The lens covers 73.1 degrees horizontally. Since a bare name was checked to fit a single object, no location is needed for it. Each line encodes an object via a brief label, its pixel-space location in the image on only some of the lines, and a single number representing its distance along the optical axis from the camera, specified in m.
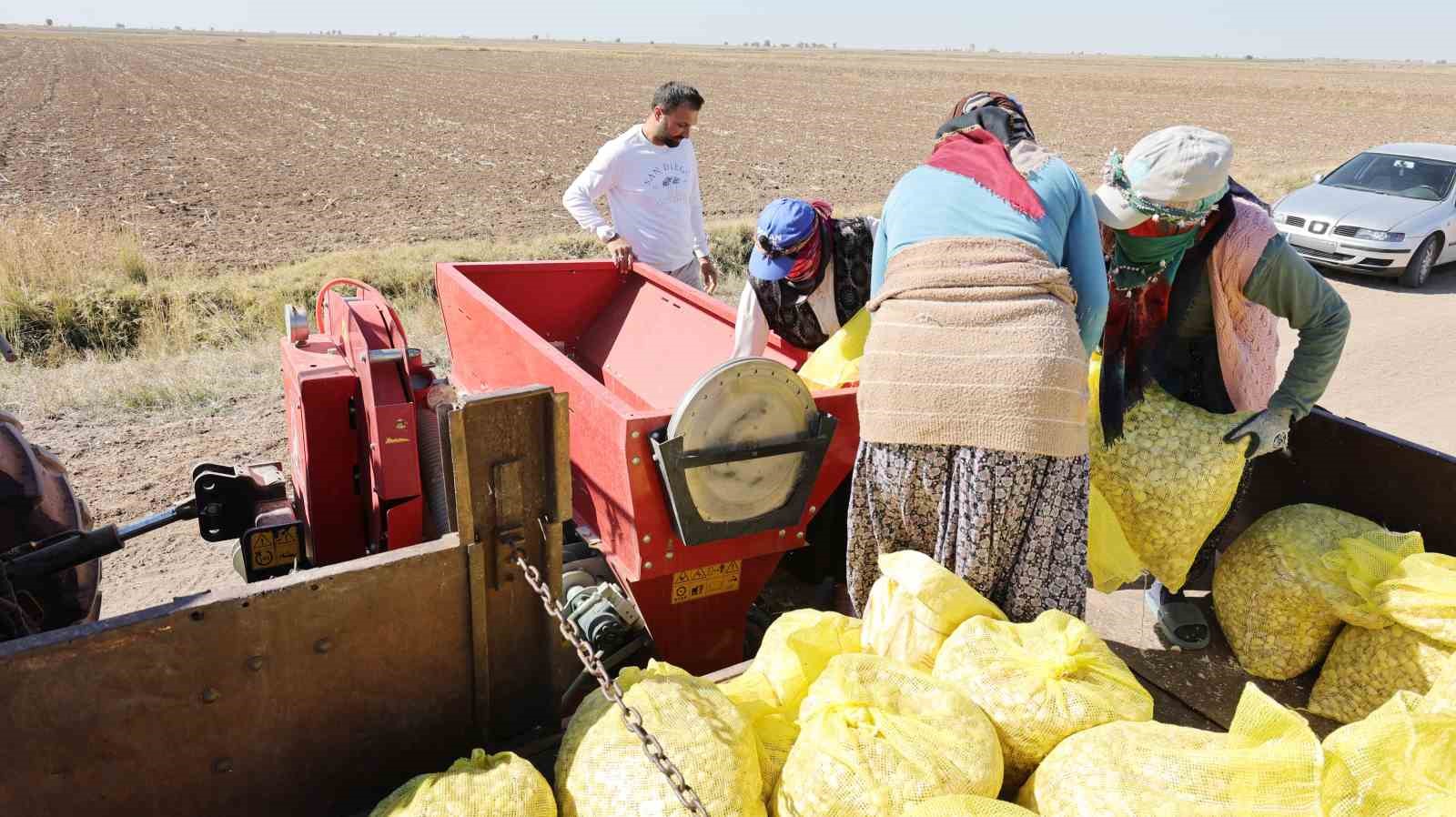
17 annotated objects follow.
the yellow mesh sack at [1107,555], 3.02
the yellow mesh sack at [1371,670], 2.60
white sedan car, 10.07
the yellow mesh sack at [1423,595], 2.53
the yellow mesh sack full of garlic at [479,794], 1.75
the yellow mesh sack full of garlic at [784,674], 2.03
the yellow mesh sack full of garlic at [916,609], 2.27
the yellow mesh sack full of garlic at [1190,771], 1.68
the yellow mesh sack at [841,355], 3.17
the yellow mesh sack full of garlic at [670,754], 1.76
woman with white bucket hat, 2.55
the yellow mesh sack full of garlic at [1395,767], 1.73
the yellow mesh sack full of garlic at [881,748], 1.76
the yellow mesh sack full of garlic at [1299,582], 2.81
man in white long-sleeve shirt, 5.14
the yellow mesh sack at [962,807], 1.66
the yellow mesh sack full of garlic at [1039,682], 2.00
